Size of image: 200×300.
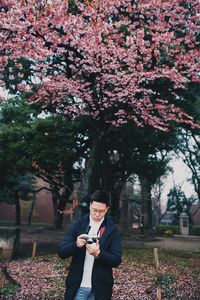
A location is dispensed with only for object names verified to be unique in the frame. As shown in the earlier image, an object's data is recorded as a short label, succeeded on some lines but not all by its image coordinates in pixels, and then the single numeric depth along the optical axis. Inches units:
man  101.3
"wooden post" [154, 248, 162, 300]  219.9
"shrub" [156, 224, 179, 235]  1086.4
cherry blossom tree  366.0
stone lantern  1088.2
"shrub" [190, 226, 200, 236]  1136.2
